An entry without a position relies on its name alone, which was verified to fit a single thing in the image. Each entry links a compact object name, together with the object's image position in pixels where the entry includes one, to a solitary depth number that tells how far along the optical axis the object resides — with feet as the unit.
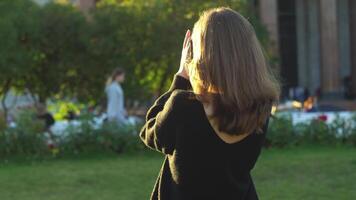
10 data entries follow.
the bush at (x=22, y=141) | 38.45
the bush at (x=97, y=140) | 39.55
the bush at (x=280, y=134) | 41.65
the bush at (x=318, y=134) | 42.57
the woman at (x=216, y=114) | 8.60
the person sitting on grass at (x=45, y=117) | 44.85
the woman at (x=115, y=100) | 43.39
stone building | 143.02
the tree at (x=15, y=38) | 50.14
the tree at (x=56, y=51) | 59.98
